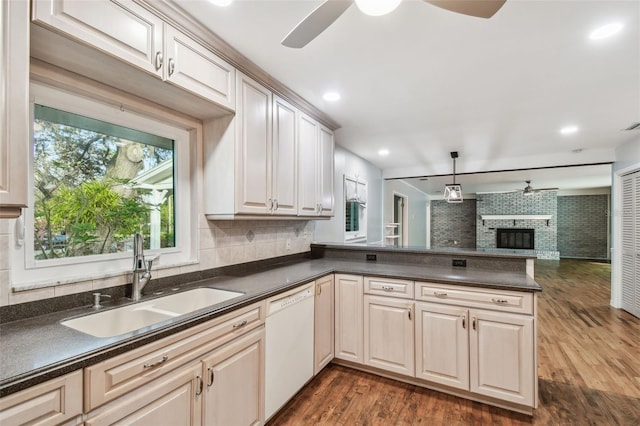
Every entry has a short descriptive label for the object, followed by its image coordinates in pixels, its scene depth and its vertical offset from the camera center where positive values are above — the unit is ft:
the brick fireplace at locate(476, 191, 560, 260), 32.71 -1.00
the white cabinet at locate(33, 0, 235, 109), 3.97 +2.68
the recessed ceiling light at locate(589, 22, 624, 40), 5.44 +3.36
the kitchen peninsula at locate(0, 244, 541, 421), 4.94 -2.26
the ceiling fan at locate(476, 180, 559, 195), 26.69 +2.33
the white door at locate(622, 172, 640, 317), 13.03 -1.37
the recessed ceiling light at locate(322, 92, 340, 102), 8.55 +3.34
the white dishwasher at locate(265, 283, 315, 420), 6.32 -3.03
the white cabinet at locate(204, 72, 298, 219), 6.92 +1.33
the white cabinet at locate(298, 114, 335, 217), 9.30 +1.44
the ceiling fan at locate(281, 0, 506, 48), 3.79 +2.70
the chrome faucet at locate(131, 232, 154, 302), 5.57 -1.07
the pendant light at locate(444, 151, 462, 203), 14.55 +0.93
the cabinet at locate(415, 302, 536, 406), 6.74 -3.29
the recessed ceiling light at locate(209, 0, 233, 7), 4.93 +3.45
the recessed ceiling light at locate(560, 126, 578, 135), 11.10 +3.12
